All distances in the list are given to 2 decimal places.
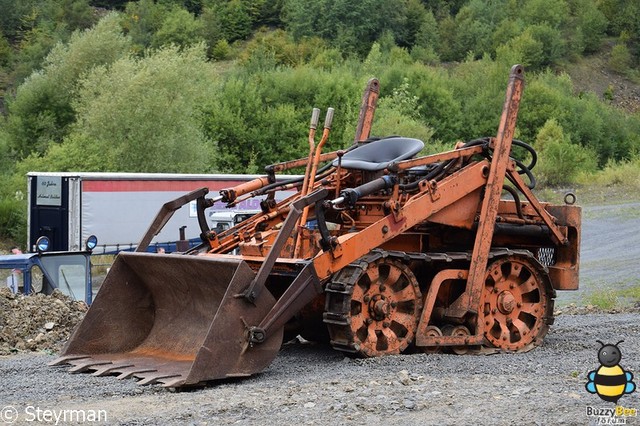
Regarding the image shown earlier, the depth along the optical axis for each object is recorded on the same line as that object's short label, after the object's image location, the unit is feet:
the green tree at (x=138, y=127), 136.36
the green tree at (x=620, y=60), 325.62
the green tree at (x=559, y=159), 153.99
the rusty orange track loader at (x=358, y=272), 33.06
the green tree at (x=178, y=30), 300.81
